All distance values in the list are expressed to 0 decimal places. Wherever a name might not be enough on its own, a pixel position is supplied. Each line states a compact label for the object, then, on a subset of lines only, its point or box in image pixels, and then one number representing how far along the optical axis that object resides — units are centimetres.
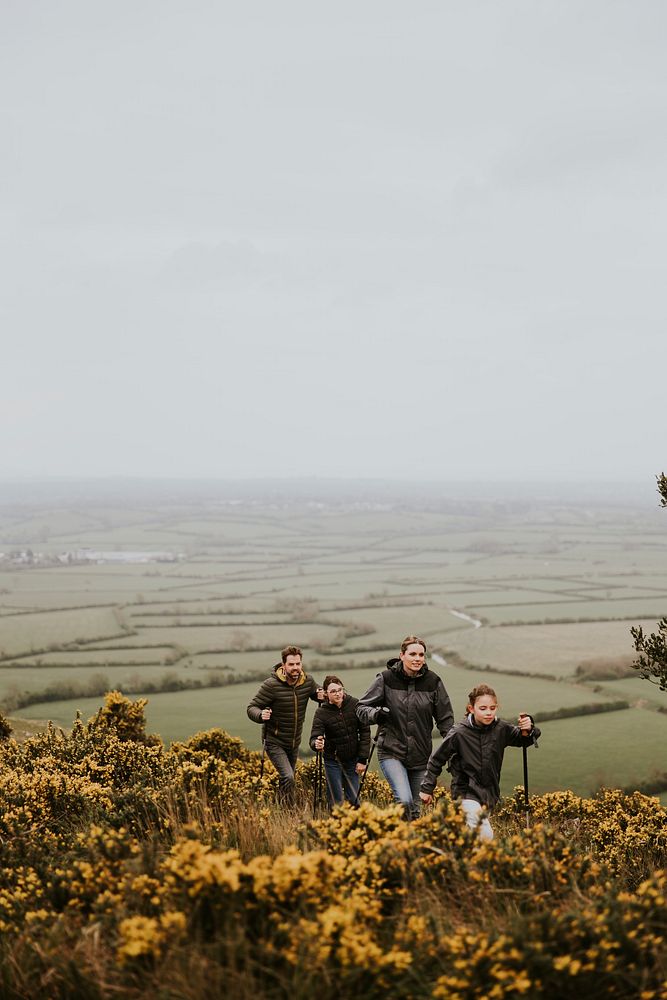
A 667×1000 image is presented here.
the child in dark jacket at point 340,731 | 1120
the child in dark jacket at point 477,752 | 863
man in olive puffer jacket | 1173
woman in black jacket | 964
